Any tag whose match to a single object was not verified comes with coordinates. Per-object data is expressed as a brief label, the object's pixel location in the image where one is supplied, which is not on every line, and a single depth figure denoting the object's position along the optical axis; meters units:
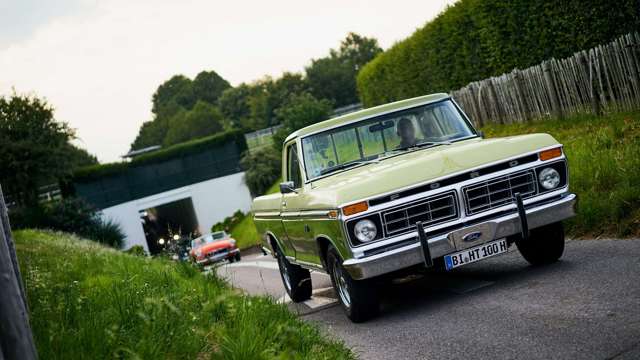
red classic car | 30.53
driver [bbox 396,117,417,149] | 8.99
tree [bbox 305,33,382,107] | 104.88
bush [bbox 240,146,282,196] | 52.28
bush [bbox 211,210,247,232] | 50.52
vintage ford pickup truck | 7.33
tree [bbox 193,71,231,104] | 127.69
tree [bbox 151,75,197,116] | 126.00
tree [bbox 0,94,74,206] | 52.16
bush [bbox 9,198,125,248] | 49.94
